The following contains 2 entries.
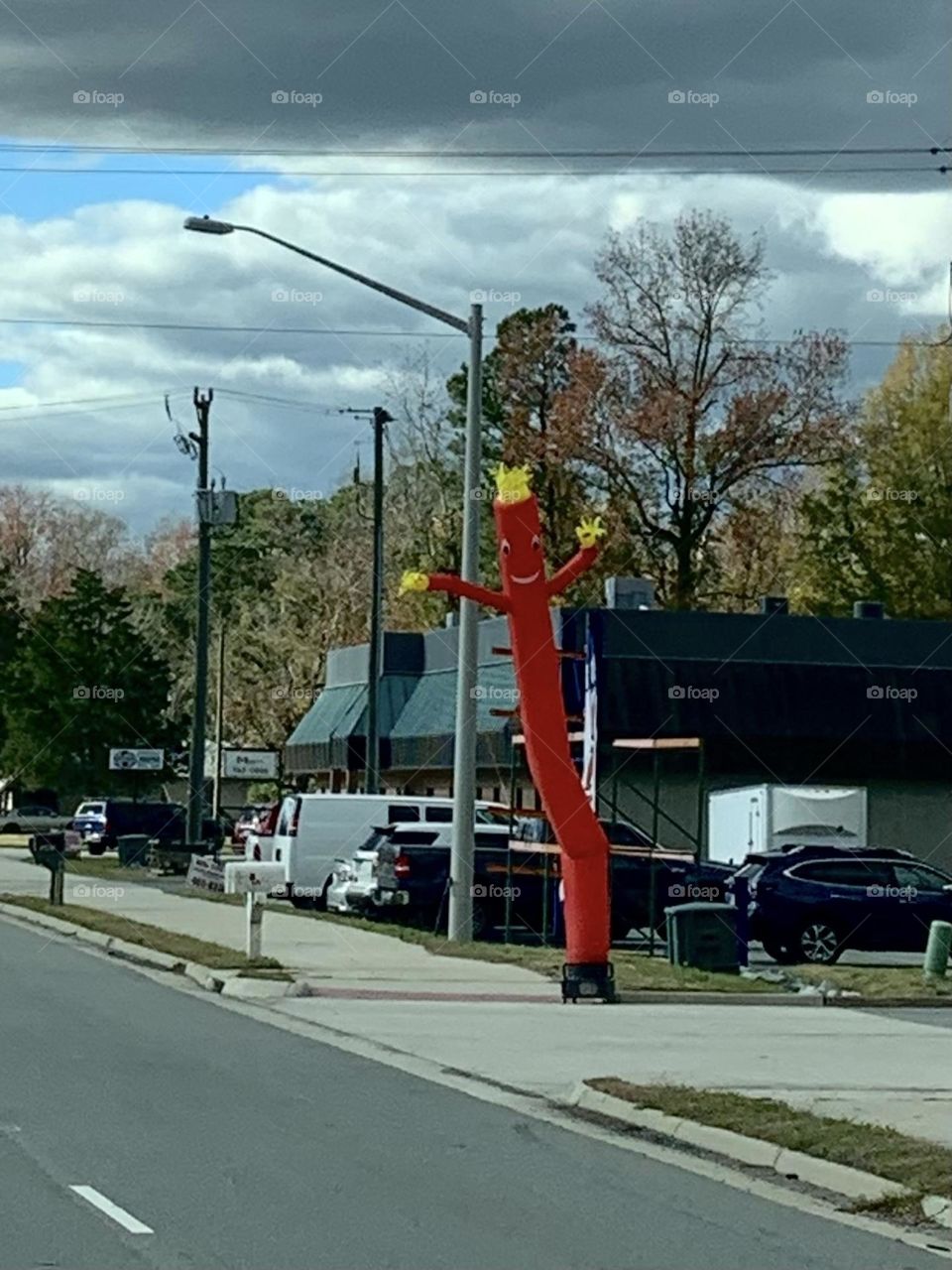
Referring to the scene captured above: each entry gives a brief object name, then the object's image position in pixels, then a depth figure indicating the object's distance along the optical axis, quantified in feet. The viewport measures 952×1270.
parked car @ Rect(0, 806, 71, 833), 272.10
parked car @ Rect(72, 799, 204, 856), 217.97
